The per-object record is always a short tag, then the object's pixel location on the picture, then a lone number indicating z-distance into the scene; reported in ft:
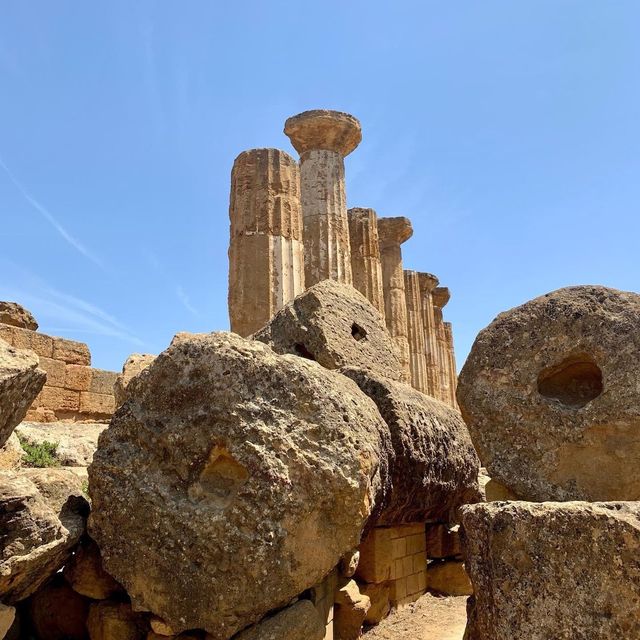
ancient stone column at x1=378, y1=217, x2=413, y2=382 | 51.70
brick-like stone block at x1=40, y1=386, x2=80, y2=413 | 31.94
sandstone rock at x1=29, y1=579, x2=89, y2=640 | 10.51
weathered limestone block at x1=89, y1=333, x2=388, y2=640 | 9.09
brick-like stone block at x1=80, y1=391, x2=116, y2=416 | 33.73
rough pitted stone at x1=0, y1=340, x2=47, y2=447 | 9.61
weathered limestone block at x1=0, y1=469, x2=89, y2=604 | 8.77
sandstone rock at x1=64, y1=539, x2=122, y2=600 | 10.12
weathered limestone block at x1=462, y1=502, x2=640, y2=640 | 7.64
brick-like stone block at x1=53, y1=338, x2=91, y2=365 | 32.99
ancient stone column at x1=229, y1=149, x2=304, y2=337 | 29.96
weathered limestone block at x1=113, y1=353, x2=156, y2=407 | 20.29
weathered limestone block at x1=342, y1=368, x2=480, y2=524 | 12.80
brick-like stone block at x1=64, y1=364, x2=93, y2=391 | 33.22
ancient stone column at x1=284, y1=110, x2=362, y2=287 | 35.47
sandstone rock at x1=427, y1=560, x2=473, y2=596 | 16.74
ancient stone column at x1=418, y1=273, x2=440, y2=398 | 63.82
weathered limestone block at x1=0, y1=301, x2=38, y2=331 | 32.83
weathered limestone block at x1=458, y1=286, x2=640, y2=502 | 11.68
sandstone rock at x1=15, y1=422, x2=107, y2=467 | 19.03
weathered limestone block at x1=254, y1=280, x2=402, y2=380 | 15.10
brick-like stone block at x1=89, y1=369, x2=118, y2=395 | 34.30
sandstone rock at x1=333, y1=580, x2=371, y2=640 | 12.26
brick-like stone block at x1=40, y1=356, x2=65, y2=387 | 31.87
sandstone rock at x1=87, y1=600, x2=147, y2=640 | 9.77
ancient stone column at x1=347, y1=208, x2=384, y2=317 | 42.47
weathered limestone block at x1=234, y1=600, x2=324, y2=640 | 9.12
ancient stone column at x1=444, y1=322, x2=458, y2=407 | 66.90
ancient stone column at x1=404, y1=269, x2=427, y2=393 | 56.75
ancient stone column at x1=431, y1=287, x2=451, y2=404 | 65.17
